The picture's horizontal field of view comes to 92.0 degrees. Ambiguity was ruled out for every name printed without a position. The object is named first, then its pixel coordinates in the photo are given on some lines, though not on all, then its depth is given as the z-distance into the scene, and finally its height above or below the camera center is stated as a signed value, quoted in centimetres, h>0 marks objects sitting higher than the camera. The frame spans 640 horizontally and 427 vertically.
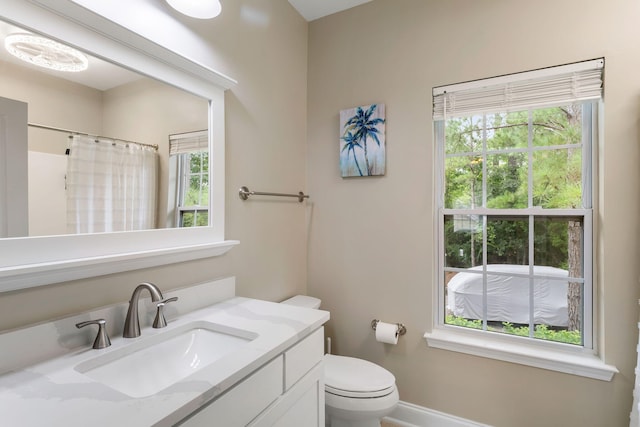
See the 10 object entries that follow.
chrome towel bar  167 +10
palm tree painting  197 +47
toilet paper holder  191 -72
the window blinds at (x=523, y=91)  150 +65
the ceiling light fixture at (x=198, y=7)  122 +82
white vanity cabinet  79 -56
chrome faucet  105 -35
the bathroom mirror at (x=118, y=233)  86 +2
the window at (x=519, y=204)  160 +5
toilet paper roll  185 -73
